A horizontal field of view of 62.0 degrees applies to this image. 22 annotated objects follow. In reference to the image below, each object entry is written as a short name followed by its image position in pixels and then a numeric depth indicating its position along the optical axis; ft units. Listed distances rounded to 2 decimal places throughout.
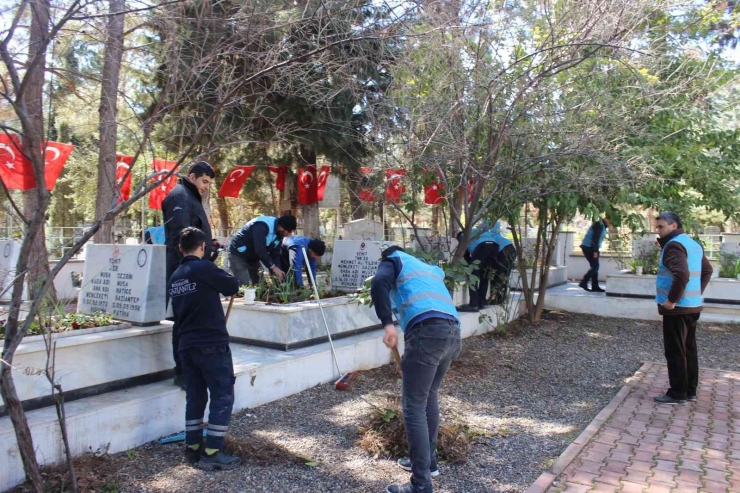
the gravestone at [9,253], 21.02
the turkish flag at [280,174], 53.62
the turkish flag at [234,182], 51.16
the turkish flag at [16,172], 25.57
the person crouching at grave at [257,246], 24.99
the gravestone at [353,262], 28.12
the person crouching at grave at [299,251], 25.80
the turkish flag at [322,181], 50.34
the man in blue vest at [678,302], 18.97
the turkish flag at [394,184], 25.63
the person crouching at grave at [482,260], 31.68
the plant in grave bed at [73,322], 15.54
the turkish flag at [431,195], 31.17
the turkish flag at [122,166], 36.69
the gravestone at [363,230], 47.83
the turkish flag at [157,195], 44.09
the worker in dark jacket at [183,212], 16.08
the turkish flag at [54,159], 30.37
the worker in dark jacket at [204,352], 13.71
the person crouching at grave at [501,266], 32.24
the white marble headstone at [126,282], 17.07
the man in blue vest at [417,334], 12.35
